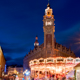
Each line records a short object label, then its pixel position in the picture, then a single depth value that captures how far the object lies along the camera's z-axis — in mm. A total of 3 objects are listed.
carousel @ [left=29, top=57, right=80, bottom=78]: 33469
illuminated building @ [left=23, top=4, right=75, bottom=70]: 55406
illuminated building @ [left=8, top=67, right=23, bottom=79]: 116062
